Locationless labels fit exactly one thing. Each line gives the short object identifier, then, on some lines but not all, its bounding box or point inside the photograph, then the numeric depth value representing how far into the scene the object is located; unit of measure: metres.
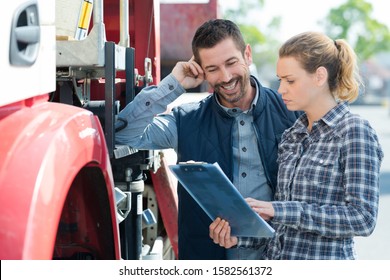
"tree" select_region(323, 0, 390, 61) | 54.81
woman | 2.90
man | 3.56
